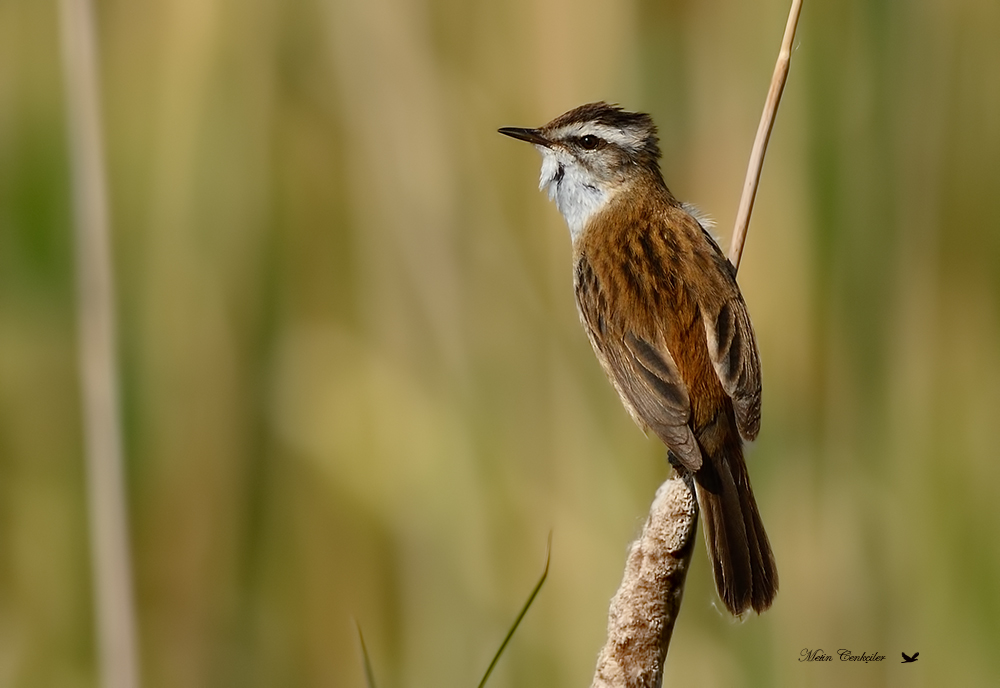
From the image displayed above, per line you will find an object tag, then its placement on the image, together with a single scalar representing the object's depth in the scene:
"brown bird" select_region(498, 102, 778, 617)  4.75
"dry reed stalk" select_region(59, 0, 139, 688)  4.93
